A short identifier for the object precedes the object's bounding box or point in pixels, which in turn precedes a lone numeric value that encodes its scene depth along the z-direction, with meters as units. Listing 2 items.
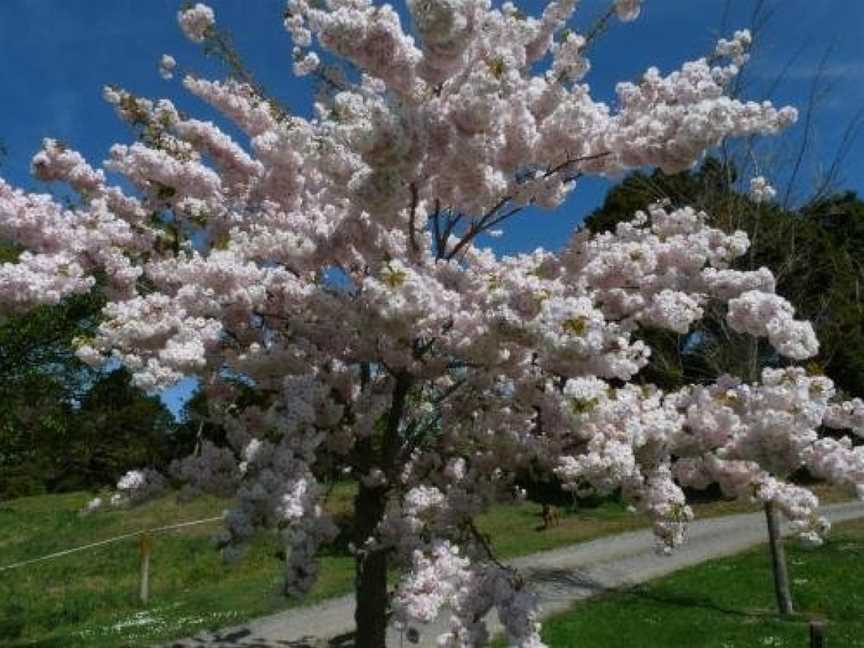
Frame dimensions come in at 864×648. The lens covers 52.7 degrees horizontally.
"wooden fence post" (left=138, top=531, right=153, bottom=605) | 15.95
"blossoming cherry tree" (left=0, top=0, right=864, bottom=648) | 4.78
